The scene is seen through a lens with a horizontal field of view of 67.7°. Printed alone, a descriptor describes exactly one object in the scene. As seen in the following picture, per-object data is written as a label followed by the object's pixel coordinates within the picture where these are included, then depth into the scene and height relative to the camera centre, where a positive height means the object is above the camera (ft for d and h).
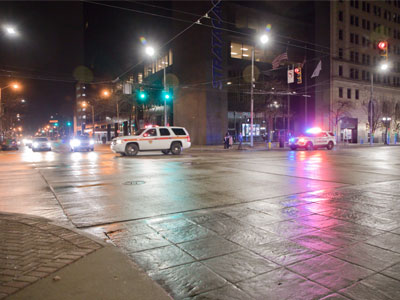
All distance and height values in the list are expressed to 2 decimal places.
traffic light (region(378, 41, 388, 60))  53.01 +15.65
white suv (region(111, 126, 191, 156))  70.26 -0.52
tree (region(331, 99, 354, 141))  153.07 +14.12
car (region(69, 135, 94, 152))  100.63 -1.14
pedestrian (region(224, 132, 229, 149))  104.47 -1.89
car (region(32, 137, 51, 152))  107.34 -1.65
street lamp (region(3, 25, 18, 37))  58.18 +22.08
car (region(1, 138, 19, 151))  123.34 -1.33
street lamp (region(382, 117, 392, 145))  165.48 +8.57
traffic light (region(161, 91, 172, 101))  95.96 +14.04
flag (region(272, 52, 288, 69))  91.17 +24.28
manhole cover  32.60 -4.70
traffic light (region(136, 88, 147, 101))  92.99 +13.73
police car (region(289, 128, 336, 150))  95.35 -1.22
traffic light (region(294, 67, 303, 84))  78.56 +16.85
